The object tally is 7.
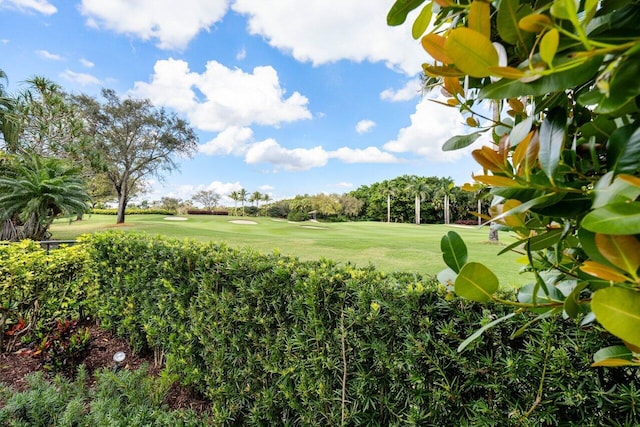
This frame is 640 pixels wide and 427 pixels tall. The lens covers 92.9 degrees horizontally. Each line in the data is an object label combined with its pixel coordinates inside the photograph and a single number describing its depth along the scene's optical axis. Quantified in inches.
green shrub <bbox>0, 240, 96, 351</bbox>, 134.0
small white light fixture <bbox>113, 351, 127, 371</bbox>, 122.1
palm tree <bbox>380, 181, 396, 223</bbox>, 1551.4
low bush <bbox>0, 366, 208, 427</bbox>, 84.4
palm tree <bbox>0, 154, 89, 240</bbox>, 302.0
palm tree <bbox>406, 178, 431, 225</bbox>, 1499.3
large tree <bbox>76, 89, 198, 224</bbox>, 713.0
